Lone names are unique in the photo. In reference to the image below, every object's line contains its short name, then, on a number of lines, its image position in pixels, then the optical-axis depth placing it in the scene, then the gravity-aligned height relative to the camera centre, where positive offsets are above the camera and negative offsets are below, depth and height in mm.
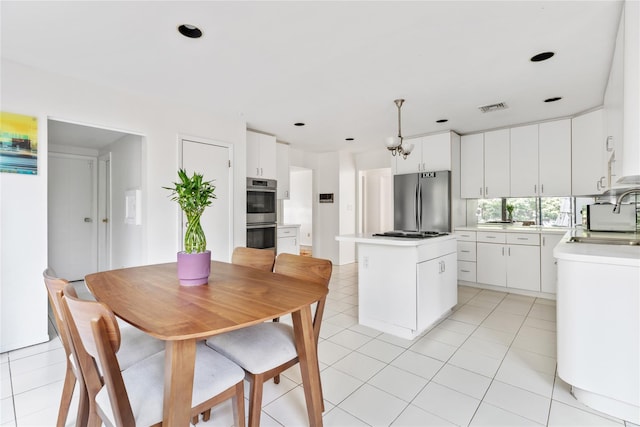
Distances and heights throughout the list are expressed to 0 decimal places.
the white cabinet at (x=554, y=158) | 3947 +716
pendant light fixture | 3238 +732
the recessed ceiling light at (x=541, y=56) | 2377 +1248
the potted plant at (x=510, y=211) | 4715 +9
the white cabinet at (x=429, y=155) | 4594 +904
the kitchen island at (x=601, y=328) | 1599 -656
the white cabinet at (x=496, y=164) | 4422 +722
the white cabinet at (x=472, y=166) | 4664 +723
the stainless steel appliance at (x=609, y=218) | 3045 -71
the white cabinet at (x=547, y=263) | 3771 -658
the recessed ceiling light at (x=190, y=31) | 2023 +1254
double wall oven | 4328 -8
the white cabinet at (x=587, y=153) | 3641 +730
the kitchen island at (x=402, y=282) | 2637 -658
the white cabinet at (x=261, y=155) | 4523 +886
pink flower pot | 1531 -284
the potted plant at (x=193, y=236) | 1512 -119
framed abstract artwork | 2398 +571
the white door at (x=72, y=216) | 4449 -43
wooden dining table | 991 -381
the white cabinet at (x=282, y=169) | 5324 +767
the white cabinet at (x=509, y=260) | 3914 -660
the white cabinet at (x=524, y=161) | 4188 +722
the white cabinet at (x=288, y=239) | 5012 -464
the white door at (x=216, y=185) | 3578 +347
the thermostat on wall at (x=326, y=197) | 6191 +307
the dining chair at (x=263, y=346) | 1358 -660
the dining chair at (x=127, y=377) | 929 -643
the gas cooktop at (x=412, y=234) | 2814 -225
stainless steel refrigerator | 4570 +168
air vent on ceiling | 3504 +1249
